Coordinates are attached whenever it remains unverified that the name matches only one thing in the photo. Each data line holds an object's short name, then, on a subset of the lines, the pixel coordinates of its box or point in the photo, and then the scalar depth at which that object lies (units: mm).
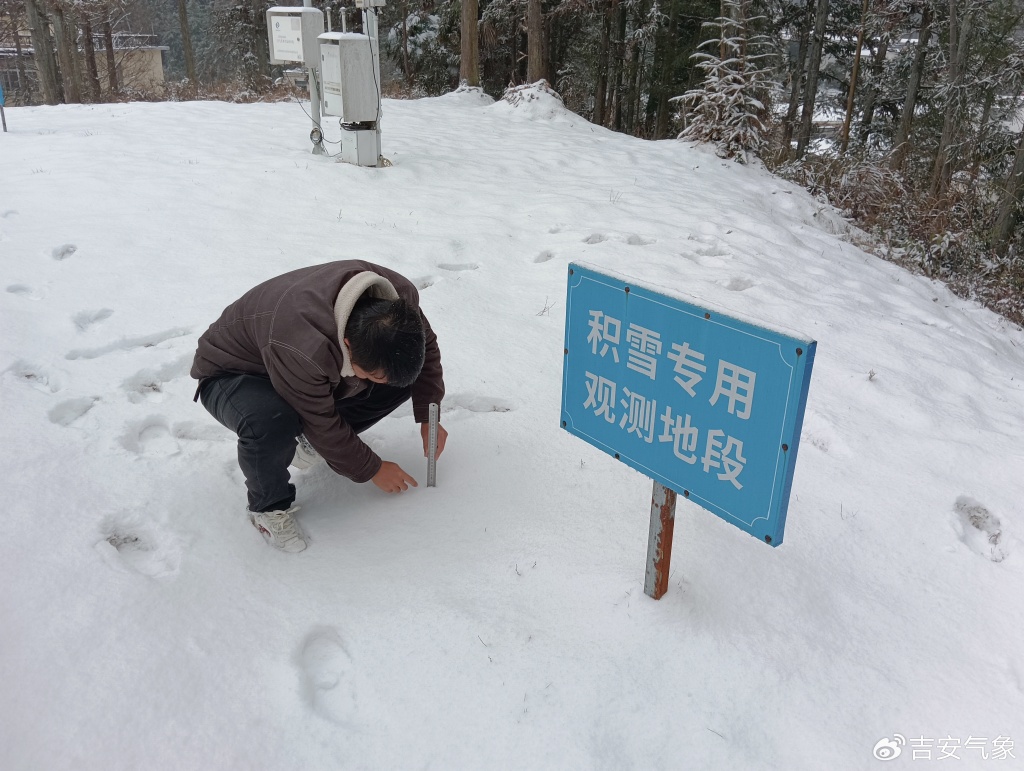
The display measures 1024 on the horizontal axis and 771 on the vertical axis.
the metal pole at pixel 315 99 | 7348
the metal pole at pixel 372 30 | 6816
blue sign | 1734
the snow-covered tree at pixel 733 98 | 9773
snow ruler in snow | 2936
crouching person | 2381
